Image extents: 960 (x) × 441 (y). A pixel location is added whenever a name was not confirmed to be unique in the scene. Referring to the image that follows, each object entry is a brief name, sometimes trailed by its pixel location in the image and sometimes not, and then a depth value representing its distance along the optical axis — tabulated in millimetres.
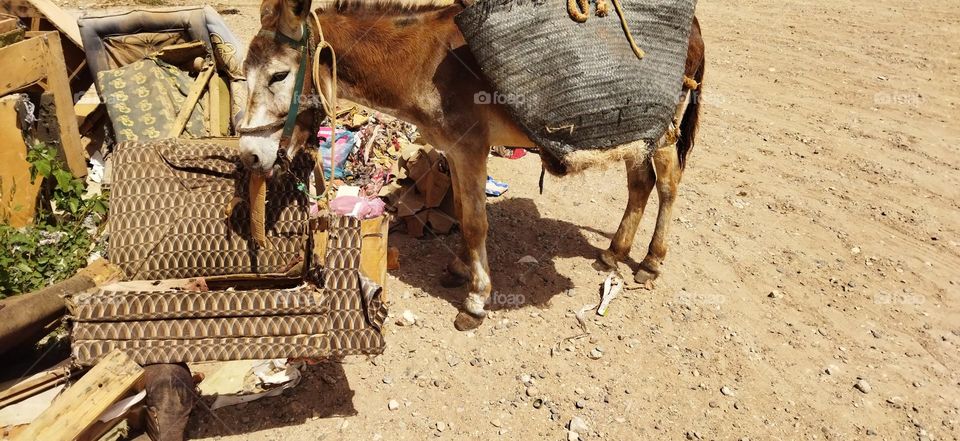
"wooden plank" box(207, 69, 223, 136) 5091
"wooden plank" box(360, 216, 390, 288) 3494
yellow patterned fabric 4895
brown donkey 3129
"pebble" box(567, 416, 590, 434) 3432
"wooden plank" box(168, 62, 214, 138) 4855
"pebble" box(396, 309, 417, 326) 4199
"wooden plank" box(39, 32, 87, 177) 4566
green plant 3652
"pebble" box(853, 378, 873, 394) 3681
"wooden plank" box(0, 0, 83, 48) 5566
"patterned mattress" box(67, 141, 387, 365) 2855
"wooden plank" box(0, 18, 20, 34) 4961
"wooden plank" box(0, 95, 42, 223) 4262
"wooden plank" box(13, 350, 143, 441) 2486
